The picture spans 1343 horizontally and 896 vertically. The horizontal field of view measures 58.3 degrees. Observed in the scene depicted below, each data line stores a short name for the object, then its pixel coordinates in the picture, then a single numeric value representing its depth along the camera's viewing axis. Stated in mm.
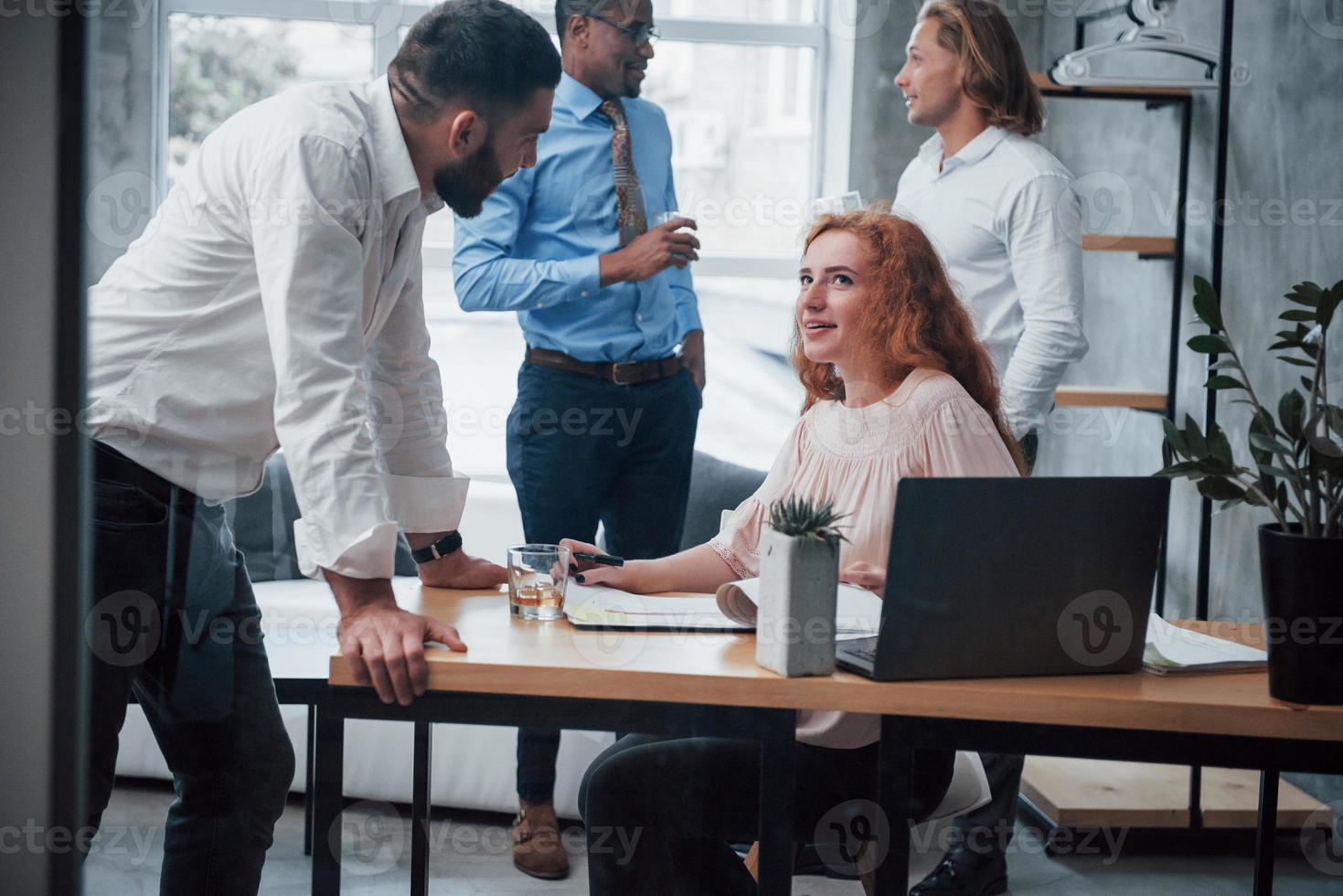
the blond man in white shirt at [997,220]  2312
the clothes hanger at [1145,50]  2607
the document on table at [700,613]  1289
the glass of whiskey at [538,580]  1375
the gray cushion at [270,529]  2900
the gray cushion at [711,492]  3002
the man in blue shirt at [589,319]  2385
